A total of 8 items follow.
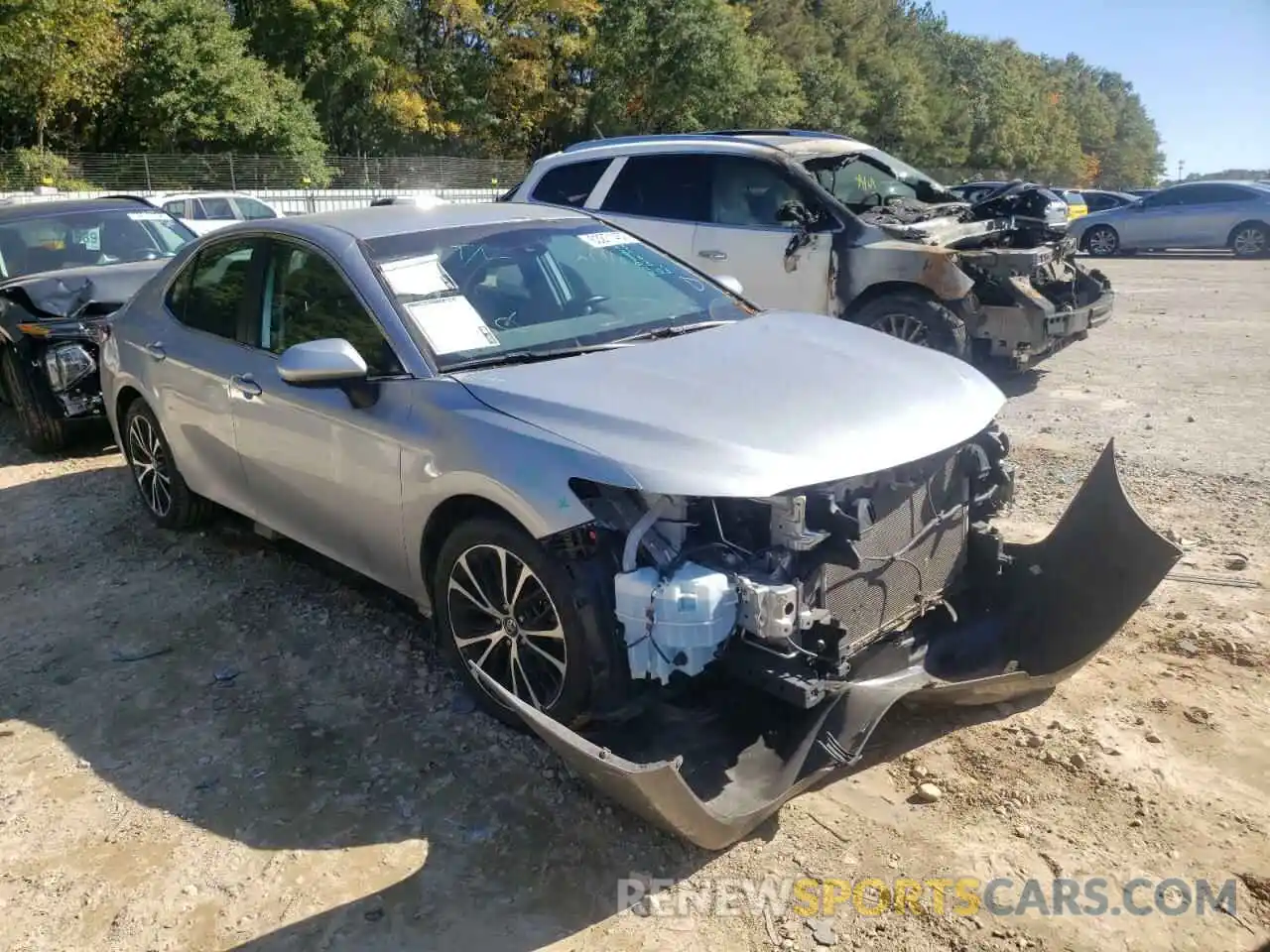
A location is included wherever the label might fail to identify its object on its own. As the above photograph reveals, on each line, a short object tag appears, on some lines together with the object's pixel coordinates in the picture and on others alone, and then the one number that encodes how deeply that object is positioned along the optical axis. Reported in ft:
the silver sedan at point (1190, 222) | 64.54
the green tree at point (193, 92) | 104.78
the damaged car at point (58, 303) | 22.94
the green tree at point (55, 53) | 86.48
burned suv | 24.81
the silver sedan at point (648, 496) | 9.61
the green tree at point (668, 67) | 142.31
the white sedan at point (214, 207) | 64.90
